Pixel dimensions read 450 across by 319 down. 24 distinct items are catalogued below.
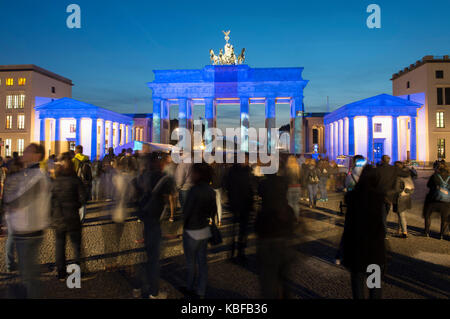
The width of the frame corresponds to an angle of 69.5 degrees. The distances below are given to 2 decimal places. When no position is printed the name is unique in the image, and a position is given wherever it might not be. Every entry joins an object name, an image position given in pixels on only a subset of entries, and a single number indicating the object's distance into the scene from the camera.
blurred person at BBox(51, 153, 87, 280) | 4.73
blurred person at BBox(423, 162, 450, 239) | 7.38
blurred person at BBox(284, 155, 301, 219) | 8.25
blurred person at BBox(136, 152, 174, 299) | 4.31
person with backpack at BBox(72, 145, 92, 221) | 7.80
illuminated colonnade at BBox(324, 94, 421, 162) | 42.38
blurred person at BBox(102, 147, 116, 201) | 12.91
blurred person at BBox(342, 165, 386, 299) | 3.35
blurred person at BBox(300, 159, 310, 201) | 12.16
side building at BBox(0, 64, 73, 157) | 52.19
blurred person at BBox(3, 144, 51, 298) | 3.68
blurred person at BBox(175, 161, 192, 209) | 8.86
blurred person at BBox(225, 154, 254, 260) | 6.35
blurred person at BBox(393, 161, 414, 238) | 7.57
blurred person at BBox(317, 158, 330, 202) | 13.55
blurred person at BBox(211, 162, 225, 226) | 8.85
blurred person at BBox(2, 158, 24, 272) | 5.34
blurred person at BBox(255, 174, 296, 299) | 3.44
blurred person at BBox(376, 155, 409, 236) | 7.12
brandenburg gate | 44.62
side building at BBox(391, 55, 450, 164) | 49.66
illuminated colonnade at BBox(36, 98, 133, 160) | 43.84
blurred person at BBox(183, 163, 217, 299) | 4.07
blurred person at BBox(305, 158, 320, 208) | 12.06
